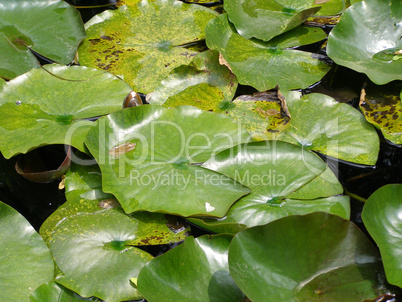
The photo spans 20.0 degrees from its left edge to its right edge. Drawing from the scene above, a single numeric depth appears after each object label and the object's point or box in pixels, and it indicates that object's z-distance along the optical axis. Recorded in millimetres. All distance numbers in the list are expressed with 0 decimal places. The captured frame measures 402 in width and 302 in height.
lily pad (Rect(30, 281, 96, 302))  1265
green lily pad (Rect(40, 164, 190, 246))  1318
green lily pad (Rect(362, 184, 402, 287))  1253
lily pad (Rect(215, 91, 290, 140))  1400
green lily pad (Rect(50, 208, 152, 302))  1279
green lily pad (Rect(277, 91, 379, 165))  1387
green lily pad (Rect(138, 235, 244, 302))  1254
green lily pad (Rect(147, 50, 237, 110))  1434
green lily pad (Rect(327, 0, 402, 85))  1454
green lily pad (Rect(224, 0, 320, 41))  1513
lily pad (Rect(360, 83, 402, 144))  1398
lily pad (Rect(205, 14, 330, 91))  1468
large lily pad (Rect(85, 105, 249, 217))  1317
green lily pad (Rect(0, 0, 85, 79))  1489
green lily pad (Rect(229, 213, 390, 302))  1240
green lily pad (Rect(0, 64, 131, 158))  1372
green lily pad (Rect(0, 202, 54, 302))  1272
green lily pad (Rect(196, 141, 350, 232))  1323
